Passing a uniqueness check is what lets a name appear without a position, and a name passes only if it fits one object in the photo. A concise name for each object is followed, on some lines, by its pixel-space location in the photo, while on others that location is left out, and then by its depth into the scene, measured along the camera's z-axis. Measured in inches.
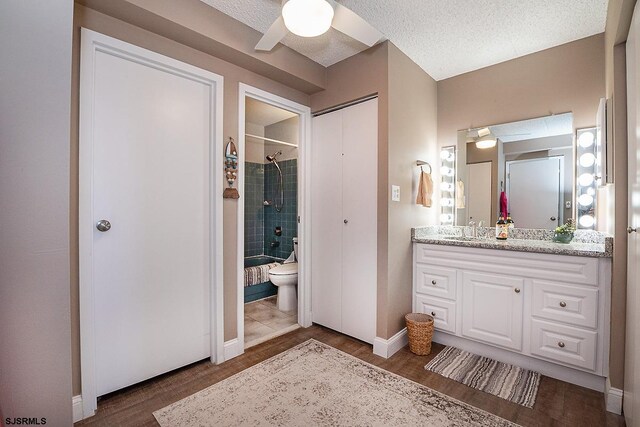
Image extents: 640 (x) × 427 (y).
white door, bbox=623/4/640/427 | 47.2
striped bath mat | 68.9
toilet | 121.6
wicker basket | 87.0
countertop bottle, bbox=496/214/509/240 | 95.7
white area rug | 59.6
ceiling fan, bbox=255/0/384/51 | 54.2
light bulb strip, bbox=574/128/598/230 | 83.8
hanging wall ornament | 81.9
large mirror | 89.5
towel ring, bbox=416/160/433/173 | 101.2
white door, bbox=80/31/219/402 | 63.5
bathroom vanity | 68.9
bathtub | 136.2
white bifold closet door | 92.3
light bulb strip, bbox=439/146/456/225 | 112.4
